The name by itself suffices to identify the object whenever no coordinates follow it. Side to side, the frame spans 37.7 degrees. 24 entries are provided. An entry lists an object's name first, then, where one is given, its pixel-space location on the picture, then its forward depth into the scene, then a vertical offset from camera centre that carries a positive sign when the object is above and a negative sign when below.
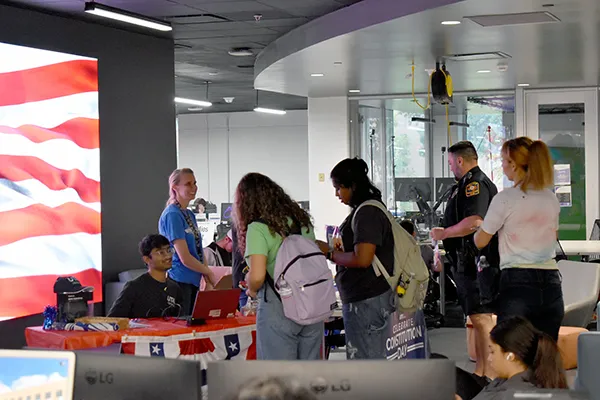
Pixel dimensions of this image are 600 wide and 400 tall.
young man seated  5.10 -0.66
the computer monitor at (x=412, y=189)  12.56 -0.23
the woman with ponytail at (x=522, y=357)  3.39 -0.74
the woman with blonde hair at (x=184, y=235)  5.81 -0.39
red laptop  4.78 -0.71
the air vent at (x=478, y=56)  9.77 +1.31
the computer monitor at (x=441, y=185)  12.48 -0.18
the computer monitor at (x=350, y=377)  1.89 -0.44
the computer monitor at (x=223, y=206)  18.23 -0.62
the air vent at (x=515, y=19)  7.38 +1.30
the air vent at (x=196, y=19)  8.83 +1.62
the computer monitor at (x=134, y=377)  2.01 -0.46
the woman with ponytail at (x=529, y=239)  4.43 -0.35
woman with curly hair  4.11 -0.34
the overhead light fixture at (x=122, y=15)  7.24 +1.39
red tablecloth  4.57 -0.82
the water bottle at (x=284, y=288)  4.11 -0.53
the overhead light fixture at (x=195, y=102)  14.88 +1.31
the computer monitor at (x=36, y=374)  1.95 -0.44
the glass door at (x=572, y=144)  13.67 +0.41
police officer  5.85 -0.35
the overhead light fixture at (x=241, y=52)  11.30 +1.63
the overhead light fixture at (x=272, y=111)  18.02 +1.38
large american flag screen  7.34 +0.03
